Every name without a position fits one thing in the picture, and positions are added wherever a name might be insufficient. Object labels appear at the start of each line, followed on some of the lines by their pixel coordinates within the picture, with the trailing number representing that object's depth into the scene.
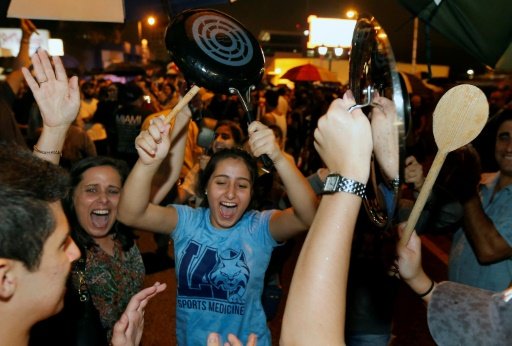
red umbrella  11.61
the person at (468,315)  0.98
